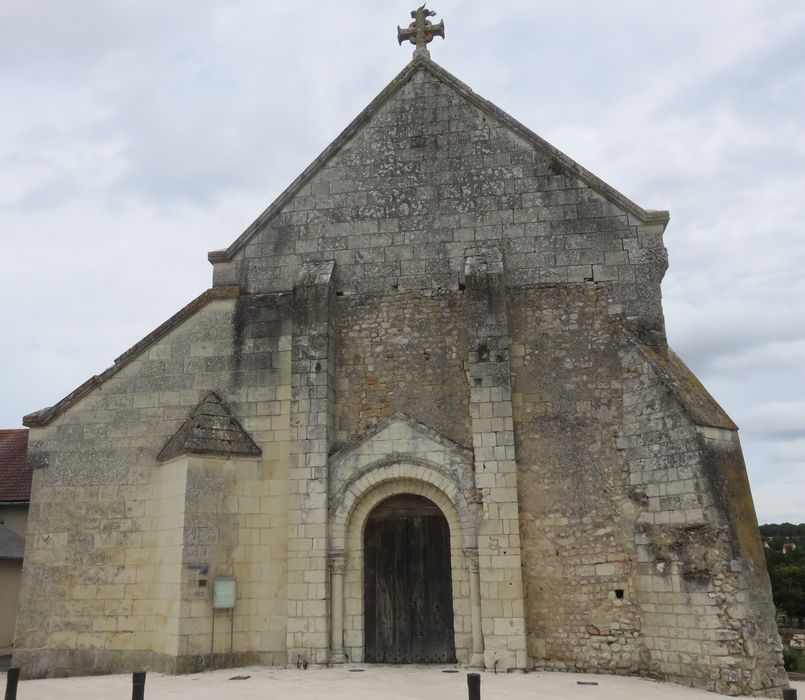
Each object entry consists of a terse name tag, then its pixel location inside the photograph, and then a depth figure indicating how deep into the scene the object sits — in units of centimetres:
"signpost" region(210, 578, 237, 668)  938
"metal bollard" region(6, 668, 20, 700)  684
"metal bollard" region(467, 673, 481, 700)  598
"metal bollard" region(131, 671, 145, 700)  642
